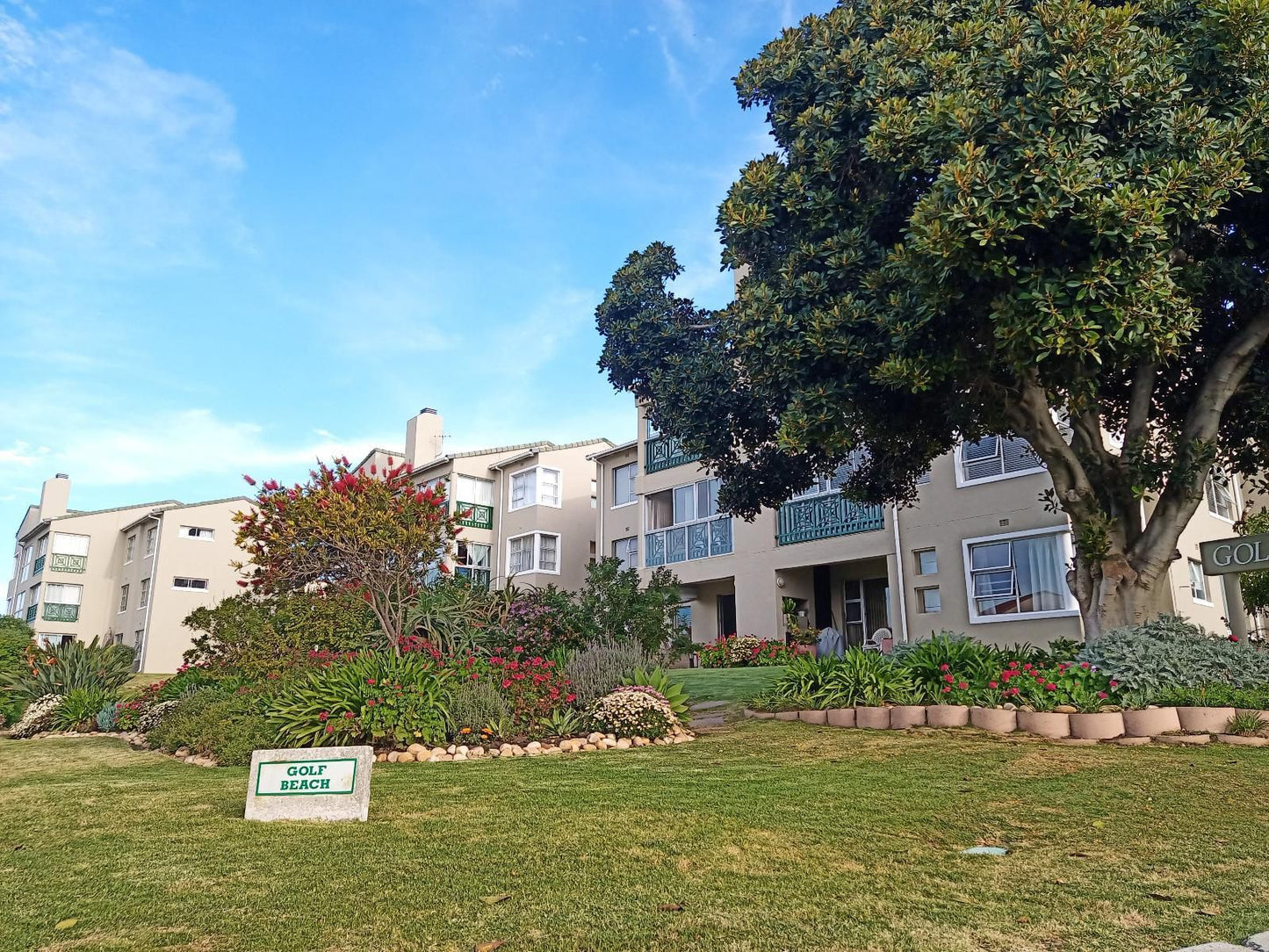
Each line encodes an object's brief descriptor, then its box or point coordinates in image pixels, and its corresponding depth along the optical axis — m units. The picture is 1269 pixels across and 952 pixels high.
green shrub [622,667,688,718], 10.20
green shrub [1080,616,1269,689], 9.17
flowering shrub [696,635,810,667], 21.30
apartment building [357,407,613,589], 33.94
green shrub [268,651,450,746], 8.69
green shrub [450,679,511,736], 9.30
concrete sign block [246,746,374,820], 5.74
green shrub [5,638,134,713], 14.50
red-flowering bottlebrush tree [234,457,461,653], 11.12
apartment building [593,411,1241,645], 17.20
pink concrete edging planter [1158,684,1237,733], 8.53
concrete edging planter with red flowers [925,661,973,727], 9.54
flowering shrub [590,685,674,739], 9.52
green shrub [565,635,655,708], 10.45
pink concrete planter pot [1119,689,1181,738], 8.56
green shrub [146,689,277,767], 8.70
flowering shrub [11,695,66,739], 13.17
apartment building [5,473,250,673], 40.00
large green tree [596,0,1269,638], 8.04
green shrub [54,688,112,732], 13.43
